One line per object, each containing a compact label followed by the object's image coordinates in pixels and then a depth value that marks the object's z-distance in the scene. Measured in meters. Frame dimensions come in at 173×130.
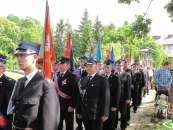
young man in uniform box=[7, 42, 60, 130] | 2.30
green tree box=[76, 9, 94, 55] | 44.10
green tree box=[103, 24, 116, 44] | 42.78
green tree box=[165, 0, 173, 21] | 6.87
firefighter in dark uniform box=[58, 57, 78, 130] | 4.44
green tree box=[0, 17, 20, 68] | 34.25
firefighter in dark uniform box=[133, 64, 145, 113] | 7.78
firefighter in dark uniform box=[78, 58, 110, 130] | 3.78
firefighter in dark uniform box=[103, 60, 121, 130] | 4.81
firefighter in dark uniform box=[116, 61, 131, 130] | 5.58
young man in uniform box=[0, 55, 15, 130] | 3.04
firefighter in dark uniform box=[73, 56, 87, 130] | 4.00
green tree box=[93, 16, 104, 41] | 49.25
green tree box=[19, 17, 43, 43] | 48.69
